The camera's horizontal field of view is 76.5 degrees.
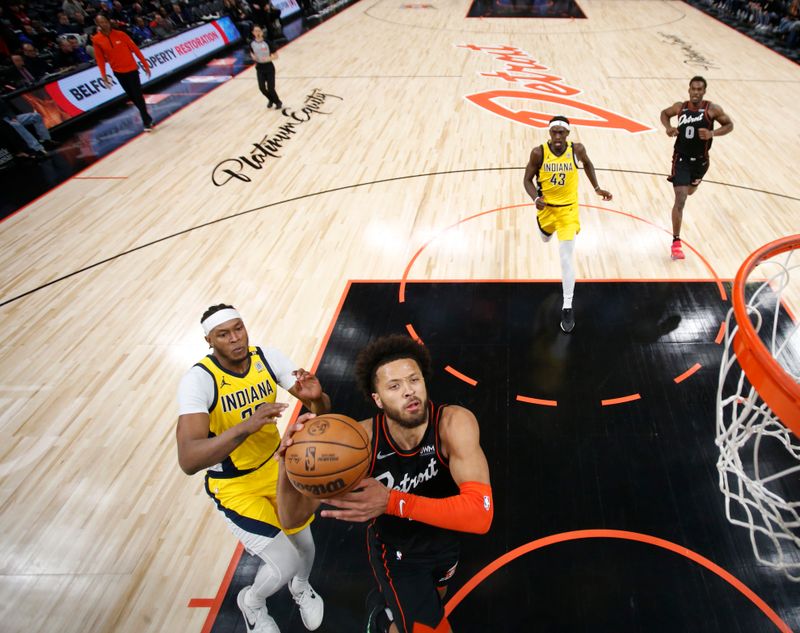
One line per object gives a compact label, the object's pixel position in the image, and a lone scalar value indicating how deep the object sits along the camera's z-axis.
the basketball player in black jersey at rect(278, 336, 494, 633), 2.06
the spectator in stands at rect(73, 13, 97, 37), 13.00
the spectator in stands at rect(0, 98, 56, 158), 8.95
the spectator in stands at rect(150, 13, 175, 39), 13.93
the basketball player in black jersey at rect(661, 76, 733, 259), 5.14
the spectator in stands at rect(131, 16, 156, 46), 13.56
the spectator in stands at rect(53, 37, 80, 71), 11.09
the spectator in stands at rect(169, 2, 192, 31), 15.34
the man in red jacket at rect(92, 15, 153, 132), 9.18
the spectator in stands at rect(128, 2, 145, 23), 14.62
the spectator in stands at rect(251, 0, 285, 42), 15.22
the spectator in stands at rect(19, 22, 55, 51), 11.83
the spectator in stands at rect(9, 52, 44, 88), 9.87
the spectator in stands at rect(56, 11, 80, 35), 12.54
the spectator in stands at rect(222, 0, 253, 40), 15.93
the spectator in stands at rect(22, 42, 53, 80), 10.40
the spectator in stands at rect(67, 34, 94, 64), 11.38
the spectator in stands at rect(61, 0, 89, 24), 13.05
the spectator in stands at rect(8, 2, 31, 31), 12.04
